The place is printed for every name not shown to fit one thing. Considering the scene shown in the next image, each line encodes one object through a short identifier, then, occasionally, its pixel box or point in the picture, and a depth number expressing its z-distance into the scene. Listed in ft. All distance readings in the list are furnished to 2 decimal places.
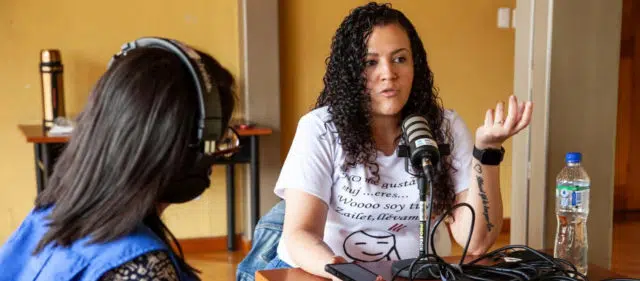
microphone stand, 4.57
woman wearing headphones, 3.36
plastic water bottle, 6.33
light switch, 15.33
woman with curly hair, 6.04
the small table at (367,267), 5.19
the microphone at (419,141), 4.59
